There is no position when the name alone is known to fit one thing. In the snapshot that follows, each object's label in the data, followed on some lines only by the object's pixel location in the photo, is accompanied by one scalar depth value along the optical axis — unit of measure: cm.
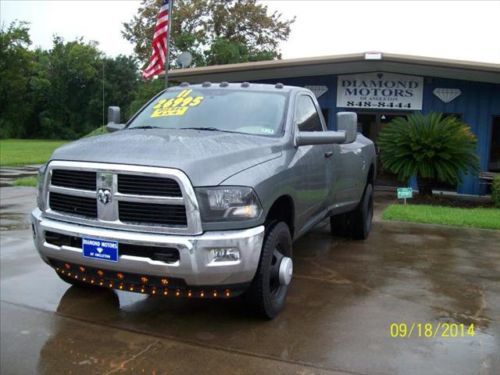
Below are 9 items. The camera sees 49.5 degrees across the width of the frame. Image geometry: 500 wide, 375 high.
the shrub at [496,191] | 1174
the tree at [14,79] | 5544
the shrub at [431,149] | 1181
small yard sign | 1060
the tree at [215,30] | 3341
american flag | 1280
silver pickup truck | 368
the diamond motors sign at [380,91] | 1407
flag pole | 1190
